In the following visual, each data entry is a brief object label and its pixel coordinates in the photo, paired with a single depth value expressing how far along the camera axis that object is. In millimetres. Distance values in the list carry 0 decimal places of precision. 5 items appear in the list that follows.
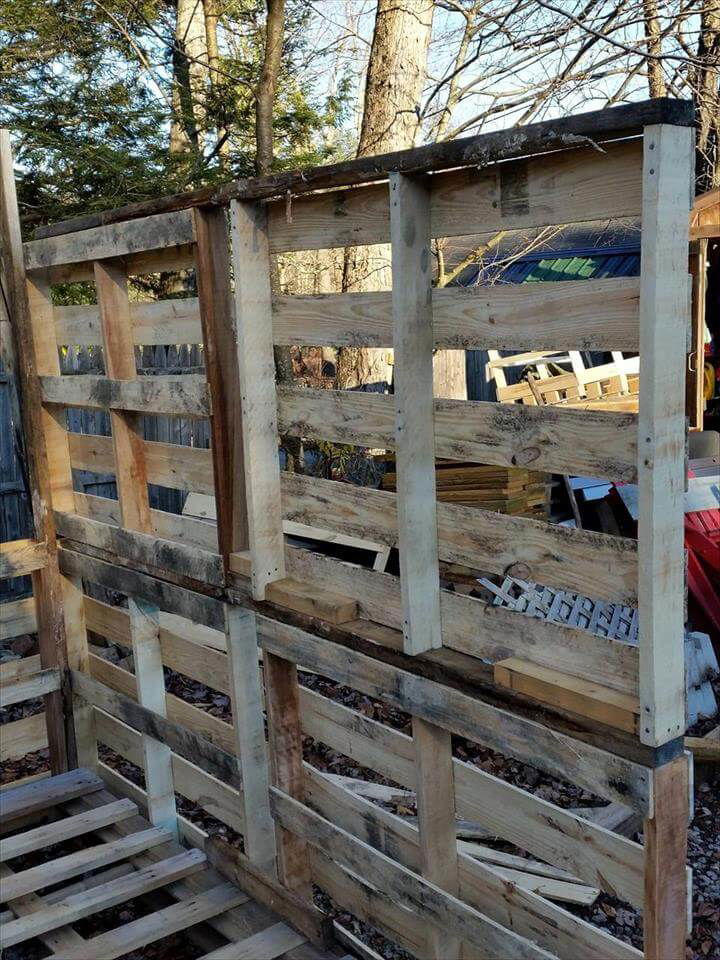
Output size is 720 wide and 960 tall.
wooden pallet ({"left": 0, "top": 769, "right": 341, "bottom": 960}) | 3367
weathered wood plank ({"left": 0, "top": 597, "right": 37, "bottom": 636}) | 4547
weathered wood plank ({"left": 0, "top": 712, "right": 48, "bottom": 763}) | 4582
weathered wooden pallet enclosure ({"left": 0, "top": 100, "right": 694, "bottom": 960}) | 2102
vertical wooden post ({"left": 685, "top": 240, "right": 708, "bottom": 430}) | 9391
